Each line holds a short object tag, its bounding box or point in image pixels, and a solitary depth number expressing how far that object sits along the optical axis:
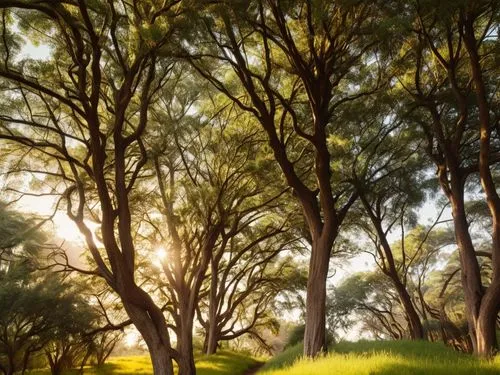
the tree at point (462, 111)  9.66
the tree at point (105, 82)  9.52
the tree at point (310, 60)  10.45
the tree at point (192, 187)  16.00
